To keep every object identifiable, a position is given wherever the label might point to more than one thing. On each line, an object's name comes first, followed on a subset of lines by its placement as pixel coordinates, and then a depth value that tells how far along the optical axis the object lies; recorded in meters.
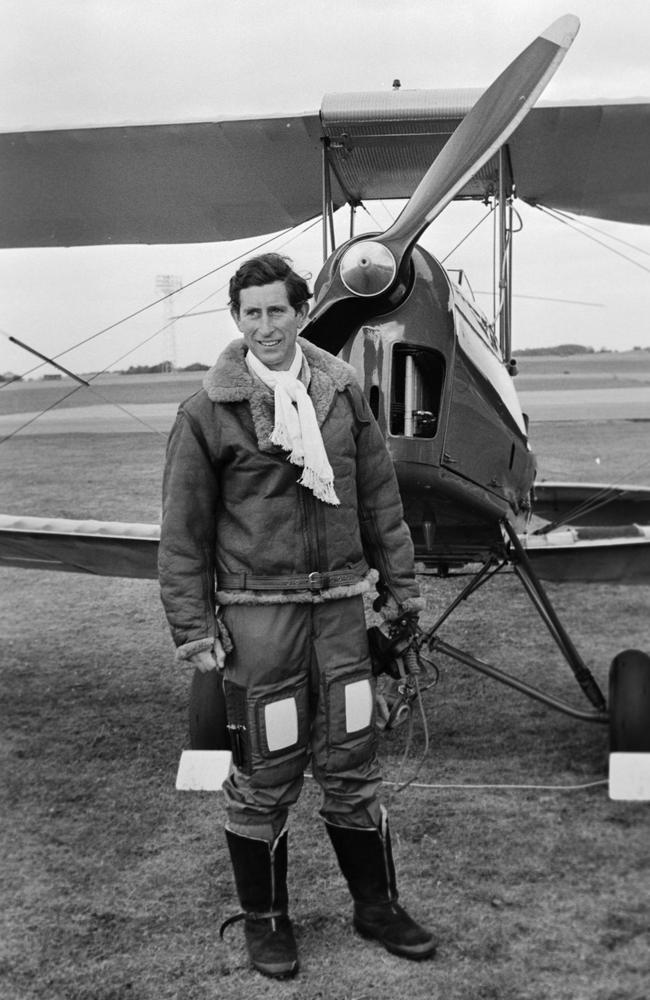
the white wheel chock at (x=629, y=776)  3.25
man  2.26
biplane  2.93
